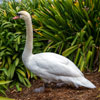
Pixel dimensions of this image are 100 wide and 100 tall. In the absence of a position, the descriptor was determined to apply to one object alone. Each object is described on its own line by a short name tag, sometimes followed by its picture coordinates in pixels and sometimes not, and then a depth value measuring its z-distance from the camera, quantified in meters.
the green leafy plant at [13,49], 4.35
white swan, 3.48
